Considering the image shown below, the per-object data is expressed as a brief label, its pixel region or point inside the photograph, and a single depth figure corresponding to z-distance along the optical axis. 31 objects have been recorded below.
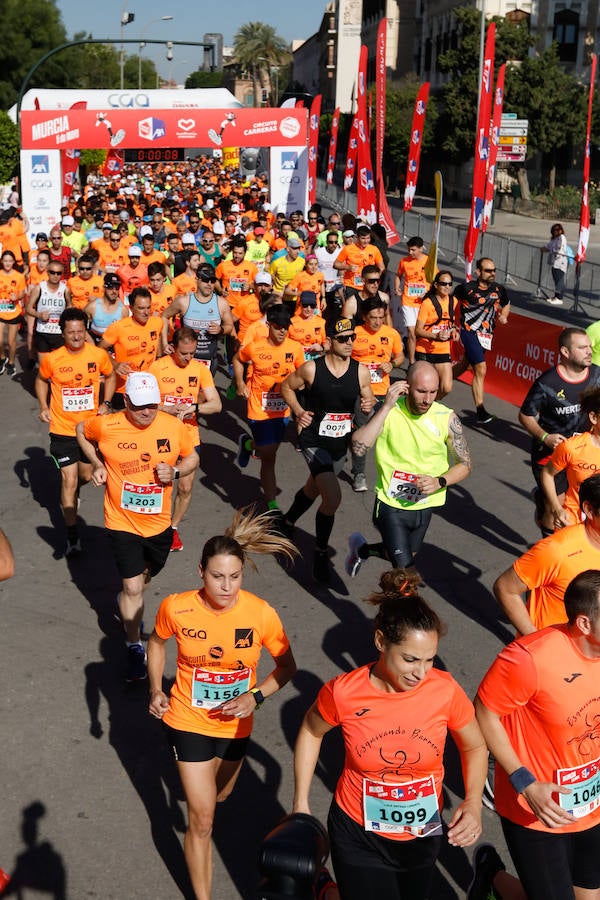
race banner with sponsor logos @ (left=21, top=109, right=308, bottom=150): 25.72
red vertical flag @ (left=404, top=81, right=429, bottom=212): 20.14
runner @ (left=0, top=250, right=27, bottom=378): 14.66
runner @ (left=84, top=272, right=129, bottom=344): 11.81
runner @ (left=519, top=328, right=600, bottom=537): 6.83
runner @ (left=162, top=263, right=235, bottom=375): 11.45
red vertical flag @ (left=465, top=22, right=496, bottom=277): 17.34
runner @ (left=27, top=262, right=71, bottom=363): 13.39
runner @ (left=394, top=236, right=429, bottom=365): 14.57
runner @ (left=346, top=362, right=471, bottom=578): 6.26
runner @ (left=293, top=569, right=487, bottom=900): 3.50
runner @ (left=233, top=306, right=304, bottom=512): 9.02
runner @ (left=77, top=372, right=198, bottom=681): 6.23
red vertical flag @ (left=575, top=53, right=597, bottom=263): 19.92
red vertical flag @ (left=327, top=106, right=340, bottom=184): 35.06
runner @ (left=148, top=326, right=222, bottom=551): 8.45
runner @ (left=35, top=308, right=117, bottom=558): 8.34
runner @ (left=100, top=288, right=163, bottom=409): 10.55
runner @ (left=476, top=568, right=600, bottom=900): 3.53
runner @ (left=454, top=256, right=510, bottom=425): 12.20
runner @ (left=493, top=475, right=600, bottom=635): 4.29
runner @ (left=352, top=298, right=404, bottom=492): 10.12
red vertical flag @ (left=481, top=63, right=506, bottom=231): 19.03
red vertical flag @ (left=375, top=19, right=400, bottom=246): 19.91
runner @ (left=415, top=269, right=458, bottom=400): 11.98
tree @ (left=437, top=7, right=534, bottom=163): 50.03
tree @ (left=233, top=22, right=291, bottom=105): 125.38
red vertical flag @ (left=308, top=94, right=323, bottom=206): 27.03
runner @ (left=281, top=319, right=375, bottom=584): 7.65
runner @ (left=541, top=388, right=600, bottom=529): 5.56
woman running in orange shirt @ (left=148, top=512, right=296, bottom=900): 4.26
